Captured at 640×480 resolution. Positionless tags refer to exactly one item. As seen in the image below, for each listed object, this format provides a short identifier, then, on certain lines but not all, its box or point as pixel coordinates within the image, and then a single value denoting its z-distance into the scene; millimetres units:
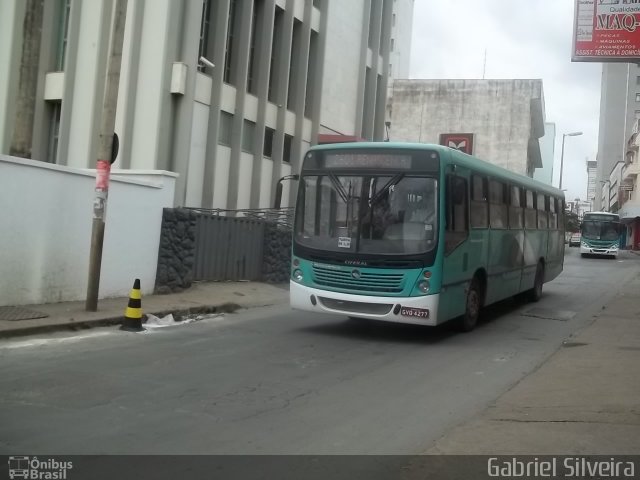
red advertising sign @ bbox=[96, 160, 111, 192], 10508
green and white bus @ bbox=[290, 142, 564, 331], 9523
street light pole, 46153
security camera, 17688
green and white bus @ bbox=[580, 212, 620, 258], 40281
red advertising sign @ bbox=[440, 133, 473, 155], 36188
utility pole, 10523
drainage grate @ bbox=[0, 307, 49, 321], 9430
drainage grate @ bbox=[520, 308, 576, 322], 13453
